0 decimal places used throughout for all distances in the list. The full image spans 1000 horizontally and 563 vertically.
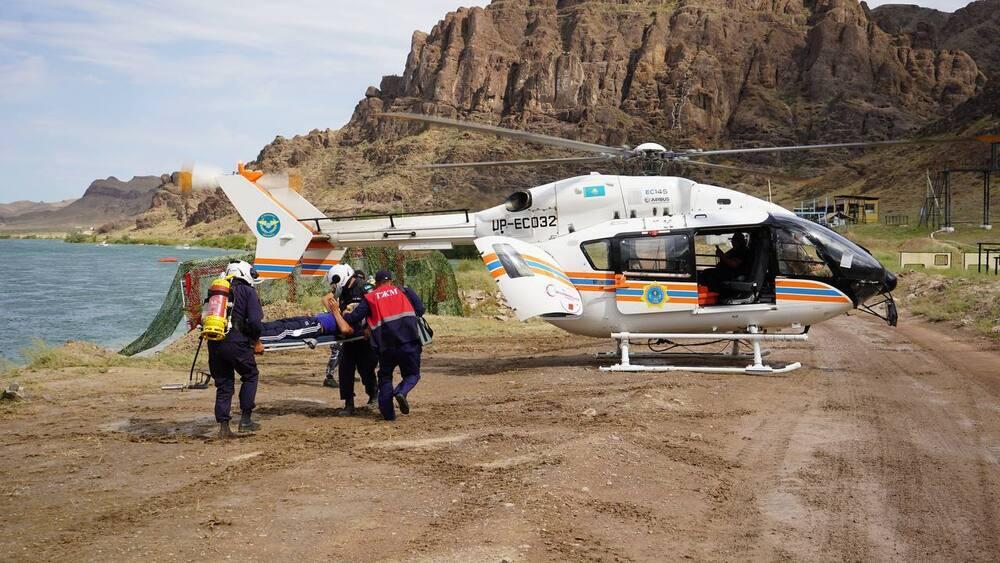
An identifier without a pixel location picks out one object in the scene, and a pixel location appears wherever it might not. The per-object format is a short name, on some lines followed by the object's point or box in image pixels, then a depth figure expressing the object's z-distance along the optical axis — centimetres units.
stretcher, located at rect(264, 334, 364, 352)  998
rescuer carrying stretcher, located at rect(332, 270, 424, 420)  960
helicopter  1302
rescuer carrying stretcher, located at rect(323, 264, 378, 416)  1016
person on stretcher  1001
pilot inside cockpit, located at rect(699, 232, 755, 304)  1335
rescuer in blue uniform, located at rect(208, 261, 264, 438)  894
